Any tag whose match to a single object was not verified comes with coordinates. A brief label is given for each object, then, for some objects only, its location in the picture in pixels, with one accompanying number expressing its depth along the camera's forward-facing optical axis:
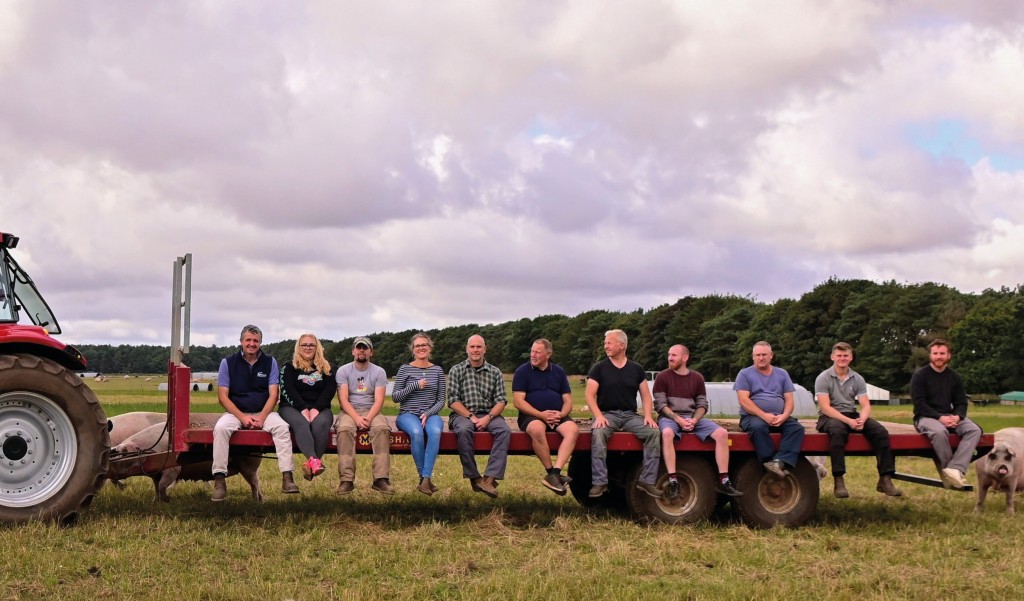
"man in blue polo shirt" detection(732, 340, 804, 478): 9.45
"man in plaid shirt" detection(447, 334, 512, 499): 9.21
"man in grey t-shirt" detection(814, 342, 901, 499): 9.69
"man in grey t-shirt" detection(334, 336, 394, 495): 9.02
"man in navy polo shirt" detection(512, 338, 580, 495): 9.27
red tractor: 8.42
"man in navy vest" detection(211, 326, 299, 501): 8.88
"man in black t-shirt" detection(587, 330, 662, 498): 9.34
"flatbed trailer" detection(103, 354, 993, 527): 9.22
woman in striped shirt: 9.17
